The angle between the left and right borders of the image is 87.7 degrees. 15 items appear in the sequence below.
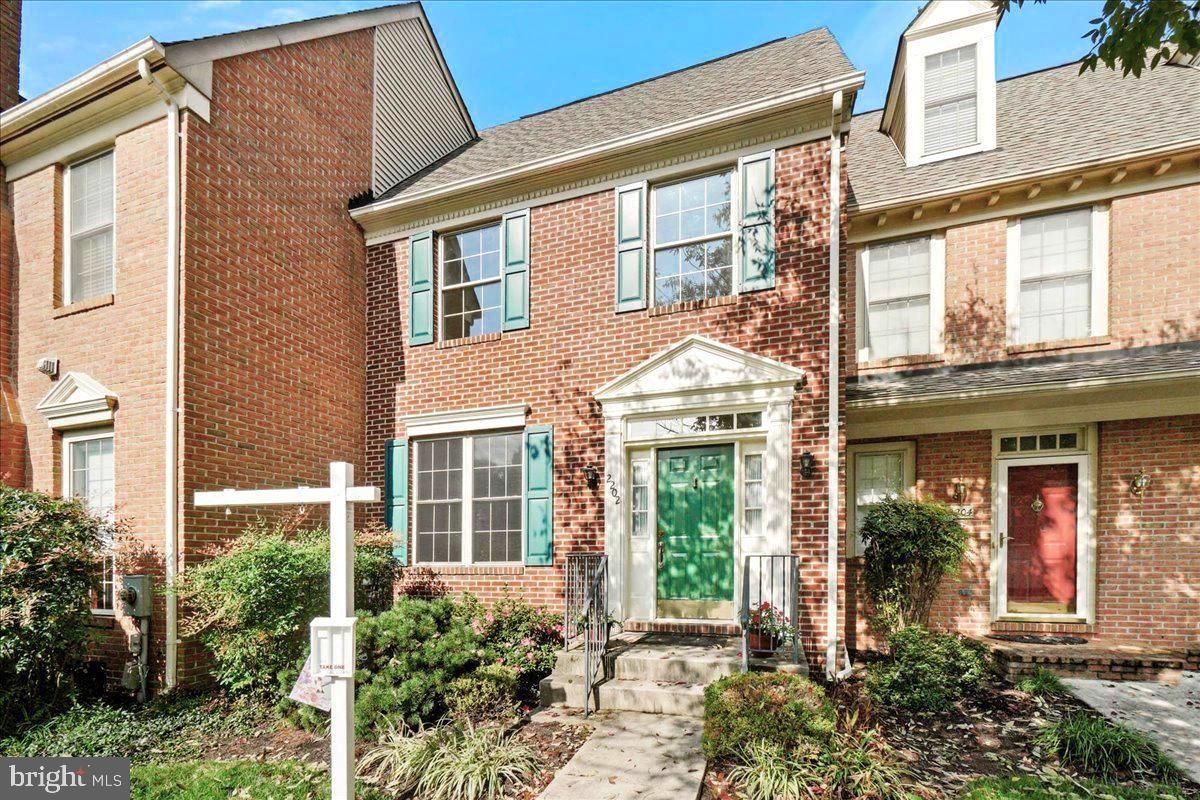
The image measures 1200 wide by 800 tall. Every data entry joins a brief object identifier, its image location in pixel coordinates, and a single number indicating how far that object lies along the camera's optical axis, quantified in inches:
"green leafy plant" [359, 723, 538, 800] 172.4
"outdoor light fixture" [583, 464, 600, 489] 296.4
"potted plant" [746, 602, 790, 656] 242.8
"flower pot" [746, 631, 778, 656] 242.7
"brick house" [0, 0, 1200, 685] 269.7
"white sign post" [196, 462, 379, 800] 149.1
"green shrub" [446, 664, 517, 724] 221.1
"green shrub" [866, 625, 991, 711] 231.5
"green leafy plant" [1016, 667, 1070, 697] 234.2
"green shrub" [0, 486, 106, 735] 219.6
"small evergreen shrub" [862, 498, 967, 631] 271.4
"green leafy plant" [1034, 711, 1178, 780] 179.5
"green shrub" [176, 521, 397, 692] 233.9
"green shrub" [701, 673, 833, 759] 176.1
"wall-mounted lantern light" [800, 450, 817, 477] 260.8
